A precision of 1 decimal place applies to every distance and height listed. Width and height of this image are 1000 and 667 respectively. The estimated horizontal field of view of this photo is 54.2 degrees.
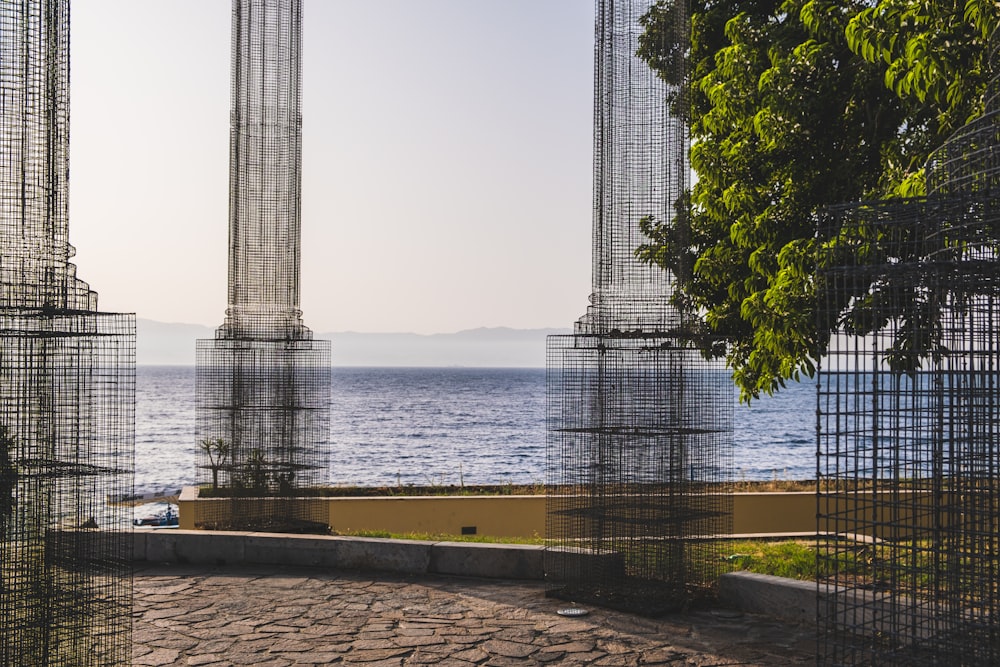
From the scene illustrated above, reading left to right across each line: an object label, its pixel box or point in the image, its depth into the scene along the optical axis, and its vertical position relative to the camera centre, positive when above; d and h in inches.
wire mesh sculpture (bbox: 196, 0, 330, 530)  500.7 +10.1
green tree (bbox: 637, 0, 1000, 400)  328.2 +90.0
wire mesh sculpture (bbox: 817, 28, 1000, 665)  203.3 -14.3
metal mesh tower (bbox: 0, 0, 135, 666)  221.8 -10.6
